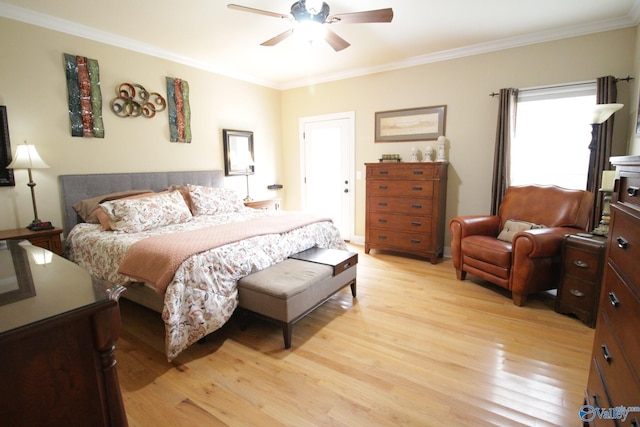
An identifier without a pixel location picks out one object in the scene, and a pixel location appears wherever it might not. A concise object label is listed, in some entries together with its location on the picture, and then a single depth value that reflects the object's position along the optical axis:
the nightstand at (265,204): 4.52
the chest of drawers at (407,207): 3.94
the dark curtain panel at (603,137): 3.04
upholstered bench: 2.22
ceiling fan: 2.41
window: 3.36
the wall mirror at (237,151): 4.69
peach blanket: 2.11
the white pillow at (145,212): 2.86
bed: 2.12
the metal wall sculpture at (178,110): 3.96
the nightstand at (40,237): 2.62
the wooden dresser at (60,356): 0.76
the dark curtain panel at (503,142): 3.60
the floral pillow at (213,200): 3.65
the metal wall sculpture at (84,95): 3.12
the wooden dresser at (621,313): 1.01
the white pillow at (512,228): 3.22
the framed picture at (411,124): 4.20
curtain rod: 3.09
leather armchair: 2.74
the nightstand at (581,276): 2.44
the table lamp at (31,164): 2.69
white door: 5.02
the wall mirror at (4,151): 2.76
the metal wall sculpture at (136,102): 3.47
